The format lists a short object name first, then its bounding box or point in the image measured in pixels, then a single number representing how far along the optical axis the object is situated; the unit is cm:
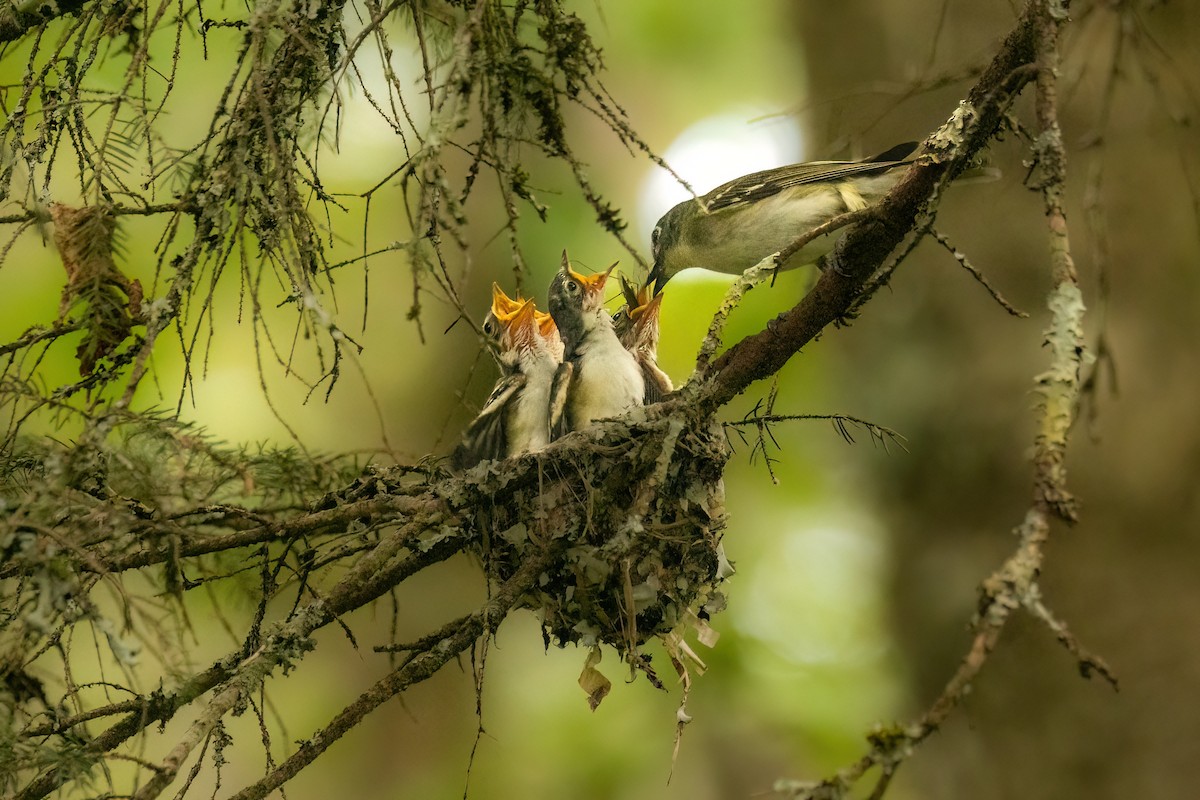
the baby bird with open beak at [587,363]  743
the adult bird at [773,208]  660
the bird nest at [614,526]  596
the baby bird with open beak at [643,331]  790
